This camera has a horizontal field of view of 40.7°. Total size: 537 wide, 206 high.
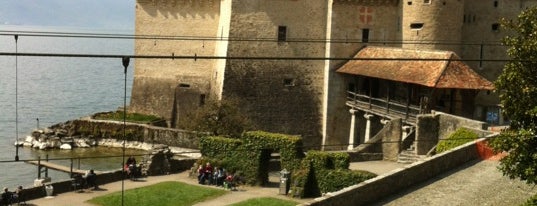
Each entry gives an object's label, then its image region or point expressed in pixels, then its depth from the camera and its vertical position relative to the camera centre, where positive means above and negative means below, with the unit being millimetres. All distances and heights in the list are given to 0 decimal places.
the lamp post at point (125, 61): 11168 +112
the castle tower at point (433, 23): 37938 +3069
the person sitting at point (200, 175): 30094 -4312
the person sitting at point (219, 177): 29891 -4348
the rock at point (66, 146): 45094 -5031
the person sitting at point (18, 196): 25812 -4740
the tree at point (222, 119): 37969 -2486
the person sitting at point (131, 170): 30953 -4348
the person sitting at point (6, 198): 25234 -4689
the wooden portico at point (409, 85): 32625 -198
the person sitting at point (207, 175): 30062 -4288
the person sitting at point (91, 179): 28719 -4469
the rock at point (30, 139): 46878 -4852
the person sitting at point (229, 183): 29391 -4488
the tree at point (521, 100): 16922 -376
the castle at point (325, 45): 38844 +1806
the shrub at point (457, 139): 28125 -2227
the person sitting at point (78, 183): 28609 -4616
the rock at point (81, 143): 45062 -4808
